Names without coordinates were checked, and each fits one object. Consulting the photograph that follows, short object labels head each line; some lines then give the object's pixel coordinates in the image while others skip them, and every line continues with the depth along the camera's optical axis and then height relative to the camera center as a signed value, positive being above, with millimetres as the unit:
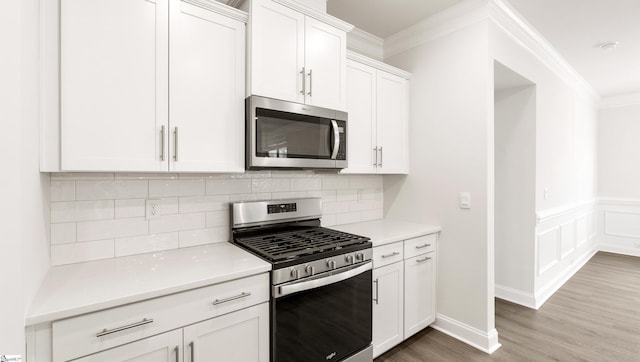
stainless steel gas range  1592 -605
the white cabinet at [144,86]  1325 +485
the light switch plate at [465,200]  2496 -165
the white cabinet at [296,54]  1841 +869
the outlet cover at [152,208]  1783 -169
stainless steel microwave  1830 +309
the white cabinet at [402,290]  2178 -876
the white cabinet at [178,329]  1097 -629
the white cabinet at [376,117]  2521 +586
